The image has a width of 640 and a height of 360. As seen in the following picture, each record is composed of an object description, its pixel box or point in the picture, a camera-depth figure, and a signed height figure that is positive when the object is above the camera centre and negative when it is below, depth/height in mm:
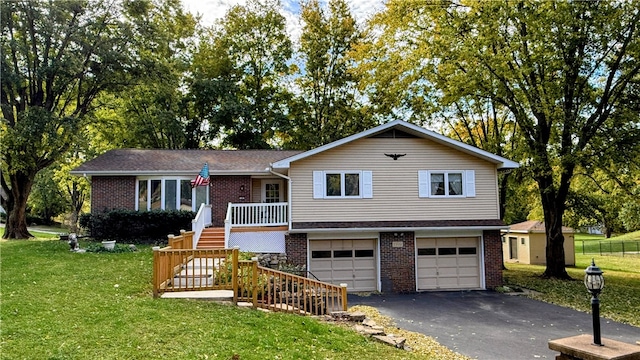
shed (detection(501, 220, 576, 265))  25469 -2078
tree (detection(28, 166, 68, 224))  35812 +1638
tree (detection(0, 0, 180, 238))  18250 +6898
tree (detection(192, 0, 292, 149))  30734 +11215
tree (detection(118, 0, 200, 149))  21531 +7899
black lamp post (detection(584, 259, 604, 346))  5036 -872
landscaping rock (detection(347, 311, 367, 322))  9023 -2238
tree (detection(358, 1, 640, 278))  16453 +6022
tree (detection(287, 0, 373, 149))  31281 +10292
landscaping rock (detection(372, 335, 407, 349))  7719 -2384
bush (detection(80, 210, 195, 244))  17047 -393
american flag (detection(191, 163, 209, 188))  16033 +1353
